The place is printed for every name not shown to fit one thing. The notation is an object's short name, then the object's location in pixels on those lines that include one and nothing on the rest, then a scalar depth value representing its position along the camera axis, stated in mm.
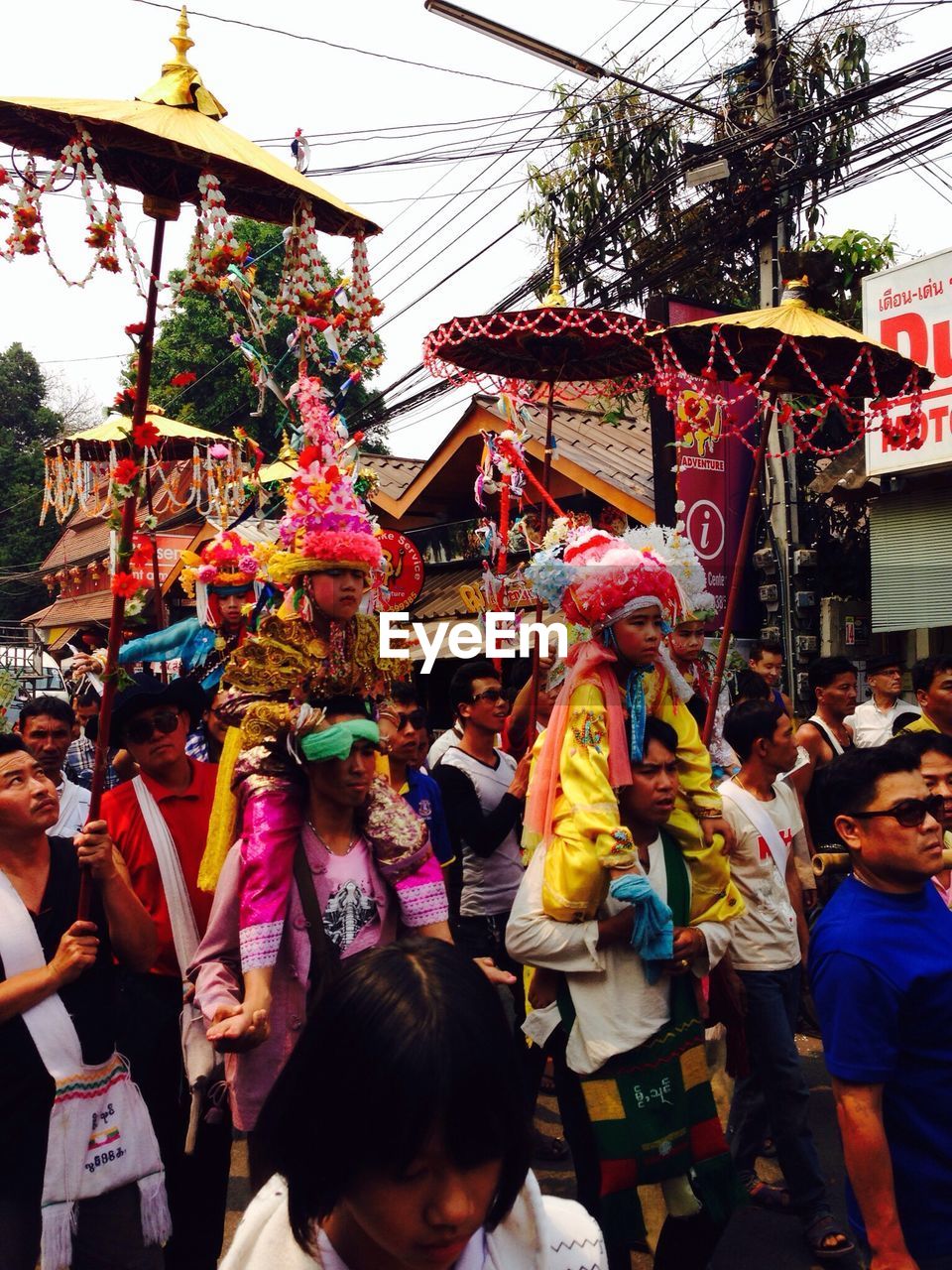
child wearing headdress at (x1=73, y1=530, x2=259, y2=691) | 3445
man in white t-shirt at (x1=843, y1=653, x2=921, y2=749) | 7012
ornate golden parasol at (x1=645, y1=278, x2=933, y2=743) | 5070
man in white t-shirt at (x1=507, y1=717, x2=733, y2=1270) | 3129
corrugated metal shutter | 9562
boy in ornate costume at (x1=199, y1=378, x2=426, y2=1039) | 2932
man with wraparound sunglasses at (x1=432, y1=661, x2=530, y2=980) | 5070
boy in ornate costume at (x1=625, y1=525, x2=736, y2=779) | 3770
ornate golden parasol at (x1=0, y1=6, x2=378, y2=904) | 3062
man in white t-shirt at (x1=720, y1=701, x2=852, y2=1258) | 3947
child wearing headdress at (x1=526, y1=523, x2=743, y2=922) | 3221
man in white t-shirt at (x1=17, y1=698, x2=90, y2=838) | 4922
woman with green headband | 2885
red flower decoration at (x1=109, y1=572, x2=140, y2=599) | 3006
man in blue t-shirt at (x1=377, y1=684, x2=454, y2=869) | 4668
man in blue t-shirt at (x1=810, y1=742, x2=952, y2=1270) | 2352
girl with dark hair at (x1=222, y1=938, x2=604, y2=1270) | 1244
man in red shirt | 3291
